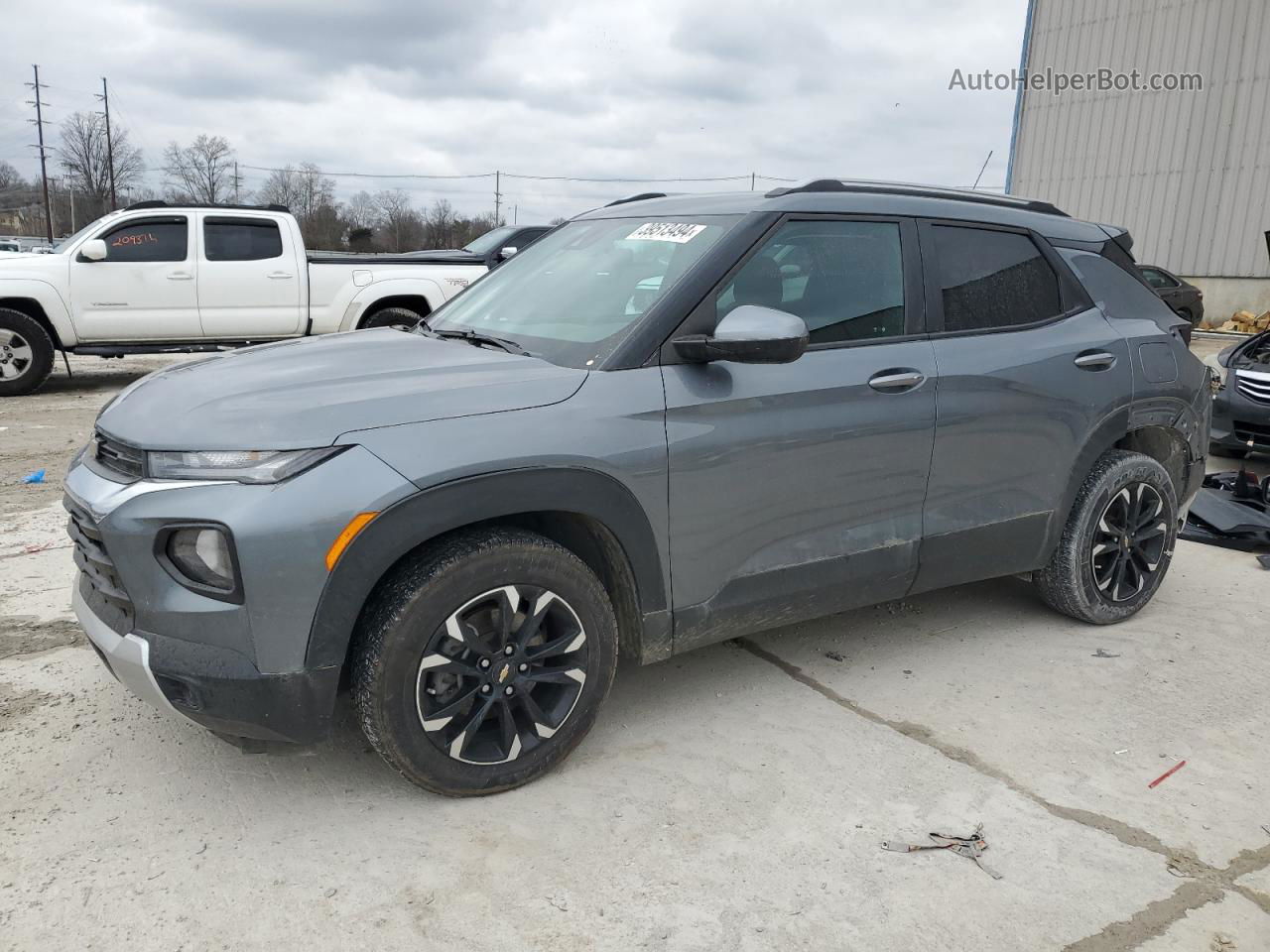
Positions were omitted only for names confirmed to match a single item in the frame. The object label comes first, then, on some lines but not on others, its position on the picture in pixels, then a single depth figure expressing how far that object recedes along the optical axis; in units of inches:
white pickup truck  387.5
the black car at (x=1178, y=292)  706.0
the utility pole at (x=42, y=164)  2246.7
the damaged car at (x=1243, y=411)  288.4
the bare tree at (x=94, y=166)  2691.9
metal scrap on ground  106.6
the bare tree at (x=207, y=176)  2635.3
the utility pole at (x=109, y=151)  2591.0
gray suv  99.3
